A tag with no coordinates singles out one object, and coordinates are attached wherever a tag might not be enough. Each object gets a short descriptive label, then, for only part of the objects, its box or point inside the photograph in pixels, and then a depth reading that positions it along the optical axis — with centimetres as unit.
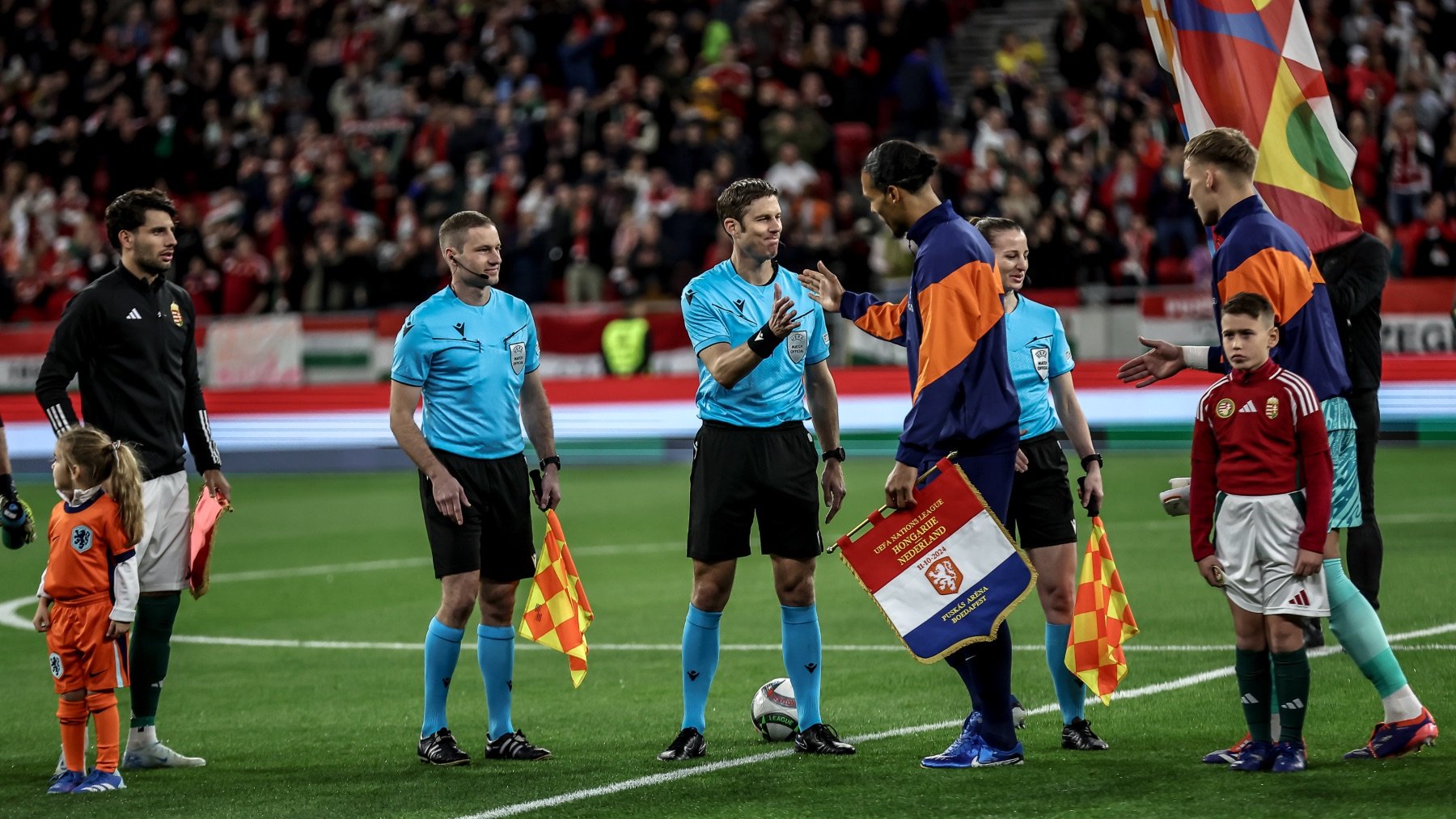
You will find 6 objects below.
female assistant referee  1501
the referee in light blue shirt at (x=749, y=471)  1481
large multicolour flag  1594
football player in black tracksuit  1506
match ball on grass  1529
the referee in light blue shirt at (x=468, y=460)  1487
